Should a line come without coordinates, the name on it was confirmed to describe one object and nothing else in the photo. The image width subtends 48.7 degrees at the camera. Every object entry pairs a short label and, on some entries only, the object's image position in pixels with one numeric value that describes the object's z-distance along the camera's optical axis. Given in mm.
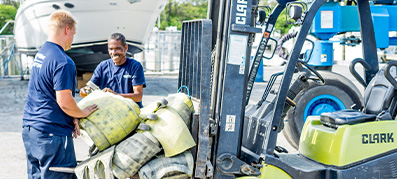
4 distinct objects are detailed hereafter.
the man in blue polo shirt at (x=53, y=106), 3584
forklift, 3650
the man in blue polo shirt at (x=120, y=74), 4914
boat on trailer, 13906
